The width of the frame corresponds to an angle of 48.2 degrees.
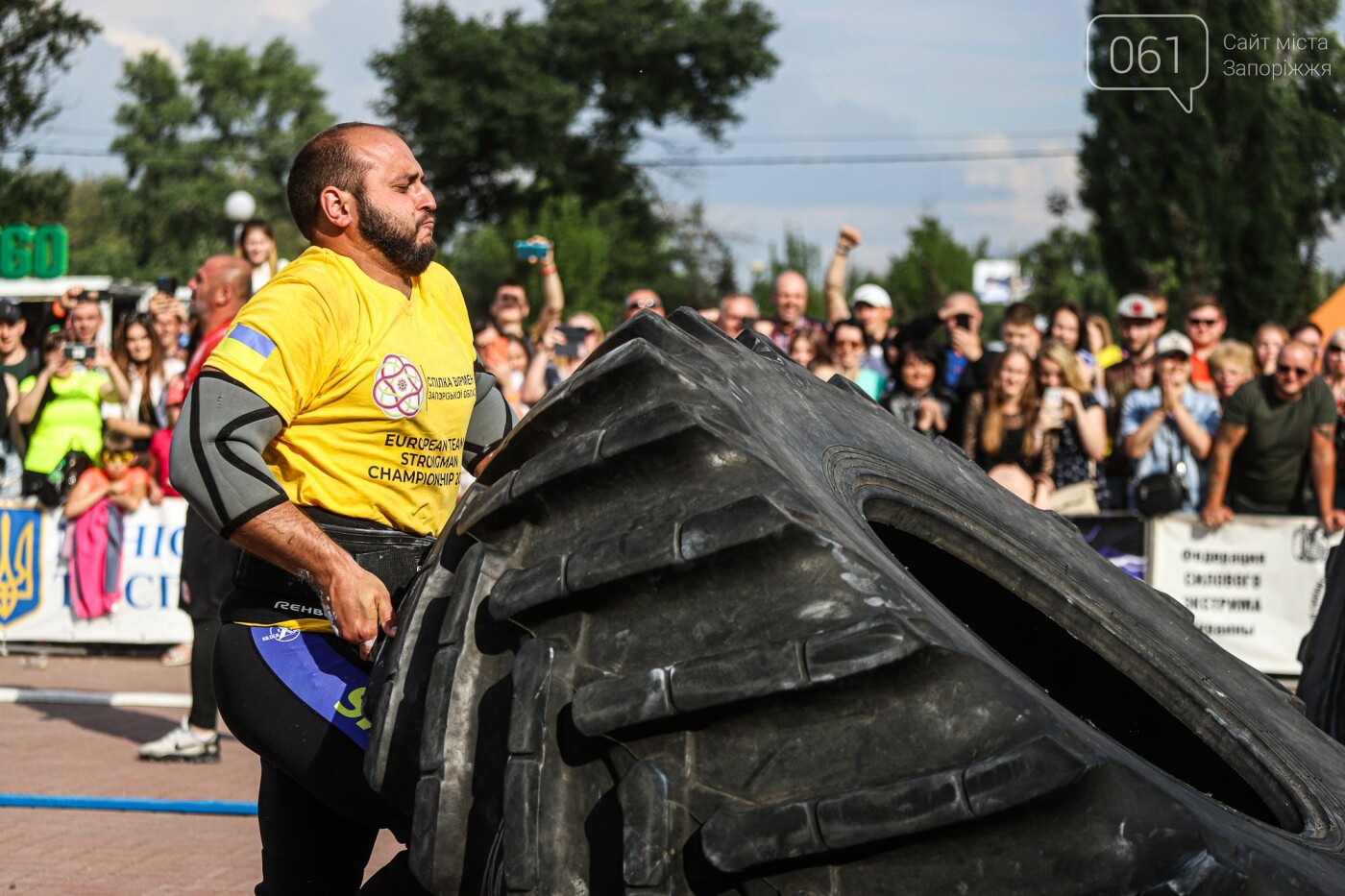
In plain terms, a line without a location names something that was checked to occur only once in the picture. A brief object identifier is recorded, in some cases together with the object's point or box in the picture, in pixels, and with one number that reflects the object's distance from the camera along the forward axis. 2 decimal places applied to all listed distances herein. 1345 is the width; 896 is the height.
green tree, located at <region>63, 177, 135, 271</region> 62.22
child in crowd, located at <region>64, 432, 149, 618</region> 9.89
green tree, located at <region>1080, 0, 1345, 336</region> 34.41
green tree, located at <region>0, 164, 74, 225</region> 34.00
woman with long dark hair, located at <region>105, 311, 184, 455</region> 9.80
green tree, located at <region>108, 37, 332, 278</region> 68.81
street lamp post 15.86
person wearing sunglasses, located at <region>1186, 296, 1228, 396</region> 9.70
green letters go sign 26.41
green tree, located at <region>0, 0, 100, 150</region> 35.78
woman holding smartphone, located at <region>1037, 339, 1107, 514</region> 8.23
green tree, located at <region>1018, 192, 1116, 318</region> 42.62
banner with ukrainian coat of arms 10.12
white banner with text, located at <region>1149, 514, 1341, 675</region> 9.09
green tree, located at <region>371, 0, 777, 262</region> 52.22
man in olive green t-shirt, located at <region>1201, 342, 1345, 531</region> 8.62
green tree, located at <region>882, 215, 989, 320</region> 43.78
